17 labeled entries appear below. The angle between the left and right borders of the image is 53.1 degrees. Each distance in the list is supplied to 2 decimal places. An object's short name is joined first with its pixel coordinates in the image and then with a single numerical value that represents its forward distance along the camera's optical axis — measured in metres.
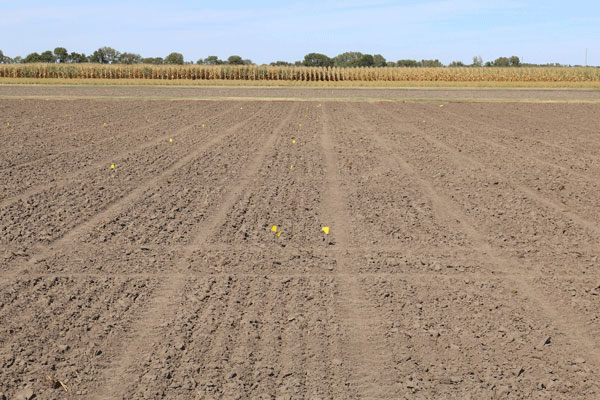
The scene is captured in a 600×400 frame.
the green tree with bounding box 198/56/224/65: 127.44
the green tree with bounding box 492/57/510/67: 119.88
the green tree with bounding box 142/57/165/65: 107.81
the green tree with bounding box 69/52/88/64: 123.88
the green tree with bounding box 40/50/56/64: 127.62
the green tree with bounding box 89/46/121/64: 138.18
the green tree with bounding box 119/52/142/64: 126.50
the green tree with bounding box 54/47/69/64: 138.51
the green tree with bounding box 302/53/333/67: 147.75
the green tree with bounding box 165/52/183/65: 122.50
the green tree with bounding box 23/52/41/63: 123.56
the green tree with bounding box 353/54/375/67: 147.88
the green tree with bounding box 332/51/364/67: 158.55
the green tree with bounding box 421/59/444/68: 111.97
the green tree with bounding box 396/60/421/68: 124.88
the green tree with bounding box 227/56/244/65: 144.00
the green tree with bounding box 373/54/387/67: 148.26
